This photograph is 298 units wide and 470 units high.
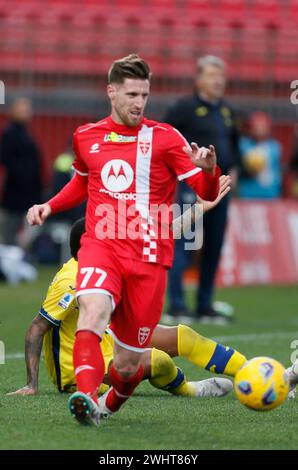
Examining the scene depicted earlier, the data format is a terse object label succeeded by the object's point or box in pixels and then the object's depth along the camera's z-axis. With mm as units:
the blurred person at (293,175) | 17453
